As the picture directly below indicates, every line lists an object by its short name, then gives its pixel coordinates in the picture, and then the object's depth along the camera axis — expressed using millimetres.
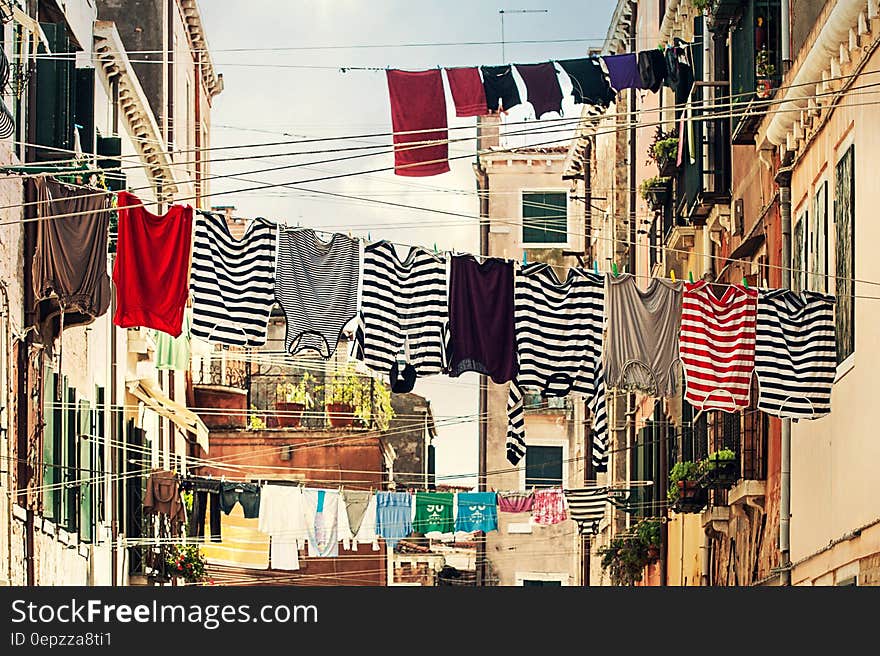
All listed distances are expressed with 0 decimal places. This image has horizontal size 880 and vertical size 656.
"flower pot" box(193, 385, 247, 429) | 42250
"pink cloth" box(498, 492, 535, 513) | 35562
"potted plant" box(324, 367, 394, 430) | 42062
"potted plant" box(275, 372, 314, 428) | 41856
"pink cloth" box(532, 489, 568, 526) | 36531
